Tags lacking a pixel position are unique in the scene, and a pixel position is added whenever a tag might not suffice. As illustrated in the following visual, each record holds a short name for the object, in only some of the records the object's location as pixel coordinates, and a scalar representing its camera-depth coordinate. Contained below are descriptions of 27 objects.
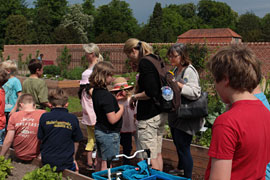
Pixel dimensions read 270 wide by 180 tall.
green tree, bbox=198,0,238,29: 84.56
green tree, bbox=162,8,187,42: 78.62
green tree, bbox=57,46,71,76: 23.17
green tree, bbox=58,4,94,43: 61.49
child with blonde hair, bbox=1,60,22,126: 5.25
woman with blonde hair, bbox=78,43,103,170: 4.79
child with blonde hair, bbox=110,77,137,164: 4.32
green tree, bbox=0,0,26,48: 58.19
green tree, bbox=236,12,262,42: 77.50
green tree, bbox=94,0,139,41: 68.81
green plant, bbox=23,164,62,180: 3.40
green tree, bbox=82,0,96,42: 74.88
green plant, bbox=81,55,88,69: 21.15
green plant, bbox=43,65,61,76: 21.56
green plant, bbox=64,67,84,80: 17.60
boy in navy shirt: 3.85
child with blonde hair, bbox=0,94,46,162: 4.35
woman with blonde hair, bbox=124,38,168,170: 3.53
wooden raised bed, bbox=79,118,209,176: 4.71
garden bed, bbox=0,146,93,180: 3.77
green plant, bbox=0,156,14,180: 3.77
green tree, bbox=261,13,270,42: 47.85
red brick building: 55.81
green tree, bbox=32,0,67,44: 52.00
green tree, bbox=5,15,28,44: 48.69
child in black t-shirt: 3.77
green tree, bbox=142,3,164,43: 47.59
